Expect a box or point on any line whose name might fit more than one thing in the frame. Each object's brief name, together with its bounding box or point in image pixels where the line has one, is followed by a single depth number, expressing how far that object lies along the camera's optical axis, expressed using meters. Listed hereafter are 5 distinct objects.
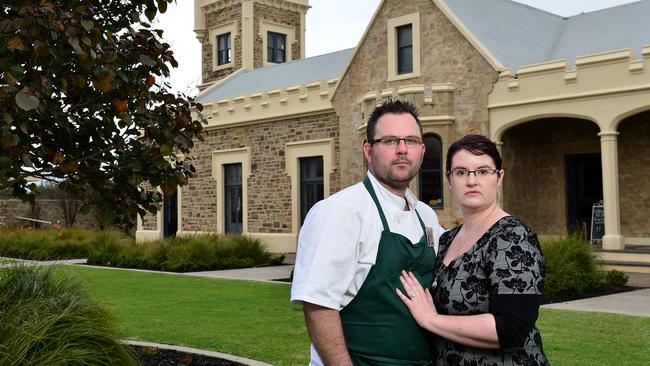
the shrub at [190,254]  18.12
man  2.49
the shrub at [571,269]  11.80
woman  2.41
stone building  16.41
